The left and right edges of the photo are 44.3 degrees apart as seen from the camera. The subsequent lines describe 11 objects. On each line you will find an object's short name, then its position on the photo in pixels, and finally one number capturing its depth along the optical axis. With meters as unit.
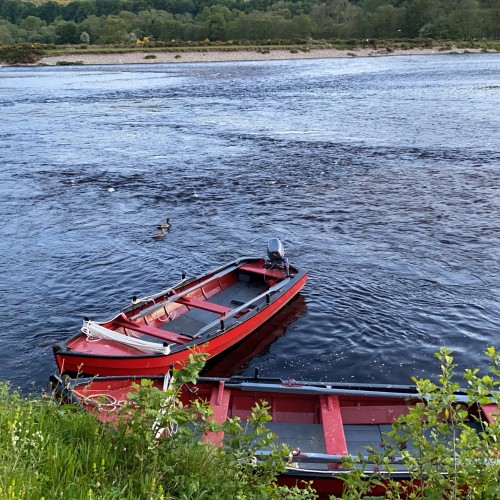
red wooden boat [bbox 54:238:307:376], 13.98
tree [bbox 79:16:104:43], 158.12
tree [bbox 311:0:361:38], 146.62
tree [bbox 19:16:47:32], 191.00
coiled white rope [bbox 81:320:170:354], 14.20
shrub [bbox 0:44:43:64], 116.56
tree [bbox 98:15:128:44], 151.12
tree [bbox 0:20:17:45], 155.25
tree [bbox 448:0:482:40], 128.38
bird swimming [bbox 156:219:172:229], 24.92
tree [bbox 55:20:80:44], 158.12
